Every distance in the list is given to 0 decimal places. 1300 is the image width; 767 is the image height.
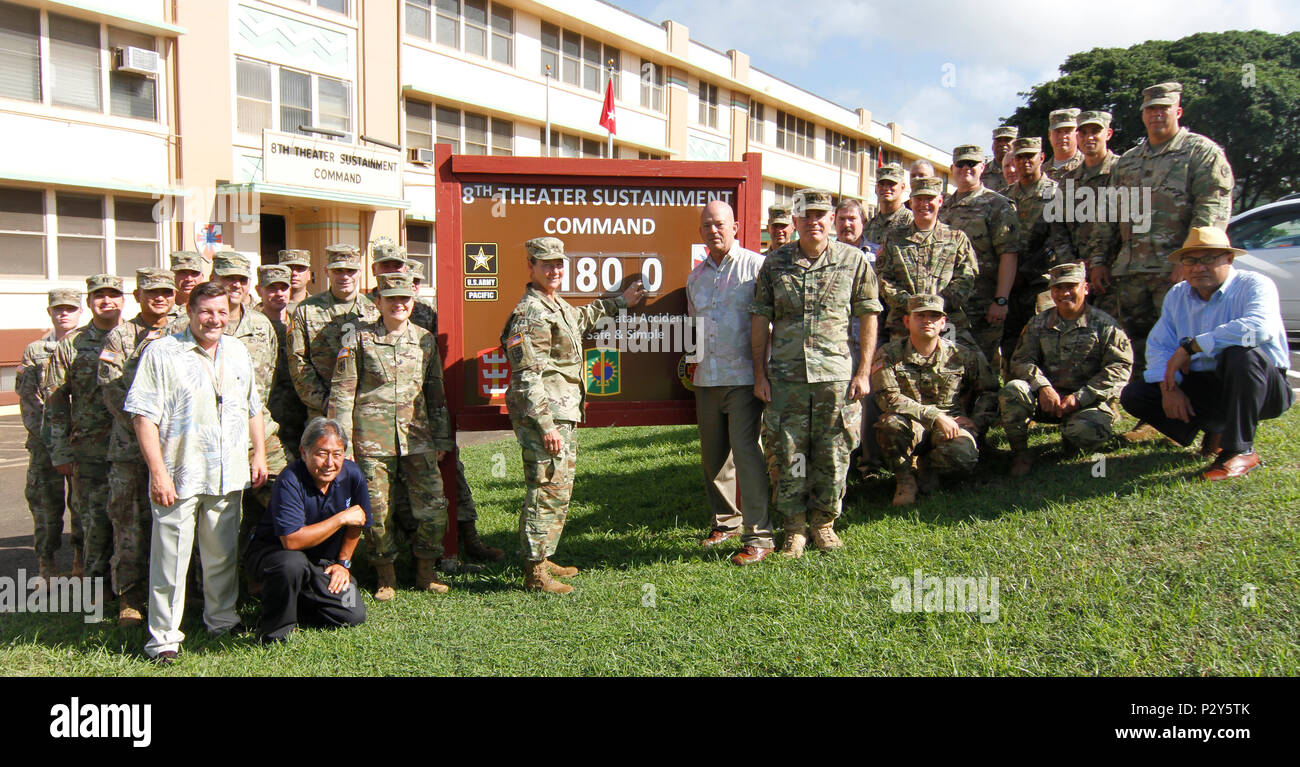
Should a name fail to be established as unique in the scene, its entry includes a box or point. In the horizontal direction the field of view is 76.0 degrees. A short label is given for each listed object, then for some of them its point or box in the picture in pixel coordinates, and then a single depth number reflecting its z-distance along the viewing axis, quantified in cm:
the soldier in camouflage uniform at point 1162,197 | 569
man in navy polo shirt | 447
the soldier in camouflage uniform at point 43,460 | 594
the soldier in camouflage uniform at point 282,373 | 568
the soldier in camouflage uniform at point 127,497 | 487
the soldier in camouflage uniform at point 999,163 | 726
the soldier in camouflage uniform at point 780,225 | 721
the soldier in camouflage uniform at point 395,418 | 502
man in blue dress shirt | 485
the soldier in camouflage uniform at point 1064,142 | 690
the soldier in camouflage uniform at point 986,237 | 632
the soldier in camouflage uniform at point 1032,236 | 661
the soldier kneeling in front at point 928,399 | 565
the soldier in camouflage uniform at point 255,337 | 512
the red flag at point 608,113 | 1928
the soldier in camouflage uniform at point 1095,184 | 631
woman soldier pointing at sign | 492
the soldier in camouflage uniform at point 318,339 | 508
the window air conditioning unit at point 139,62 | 1535
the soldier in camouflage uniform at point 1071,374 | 554
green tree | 2741
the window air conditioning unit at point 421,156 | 2045
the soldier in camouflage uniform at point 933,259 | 598
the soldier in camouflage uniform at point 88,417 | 537
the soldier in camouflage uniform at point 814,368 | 508
